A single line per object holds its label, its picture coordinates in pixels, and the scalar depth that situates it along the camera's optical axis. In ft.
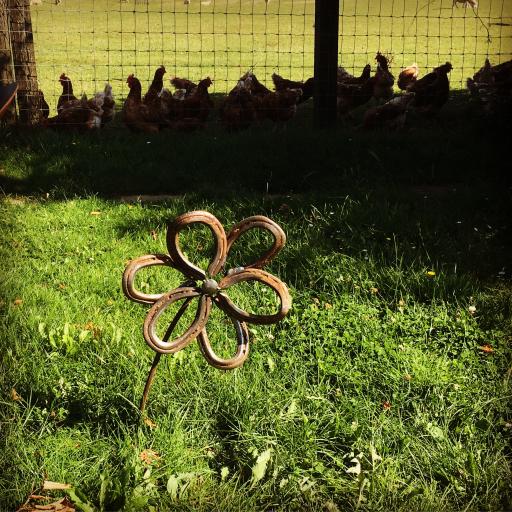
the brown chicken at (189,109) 23.12
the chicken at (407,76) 27.99
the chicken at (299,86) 25.93
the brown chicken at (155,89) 23.44
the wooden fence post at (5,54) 21.45
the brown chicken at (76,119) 22.31
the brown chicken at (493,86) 23.85
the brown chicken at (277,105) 23.81
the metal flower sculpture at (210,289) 7.88
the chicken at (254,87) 24.43
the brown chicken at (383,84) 26.32
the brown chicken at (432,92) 25.18
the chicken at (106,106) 23.06
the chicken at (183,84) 25.72
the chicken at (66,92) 23.48
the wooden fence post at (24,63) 22.12
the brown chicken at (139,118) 22.71
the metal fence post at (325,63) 23.00
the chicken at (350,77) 25.77
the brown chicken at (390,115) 23.01
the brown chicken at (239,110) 23.25
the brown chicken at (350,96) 24.43
